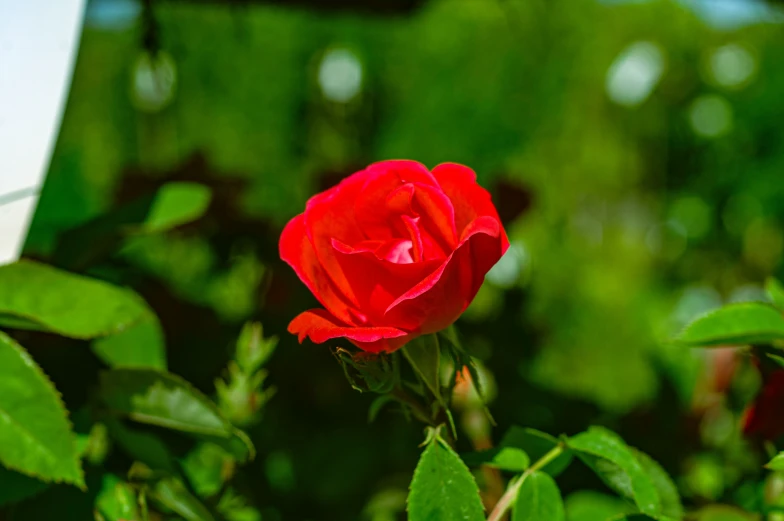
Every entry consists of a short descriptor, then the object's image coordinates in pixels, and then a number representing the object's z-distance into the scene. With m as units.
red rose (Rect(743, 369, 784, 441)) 0.81
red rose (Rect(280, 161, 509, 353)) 0.73
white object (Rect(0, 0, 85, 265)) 0.84
